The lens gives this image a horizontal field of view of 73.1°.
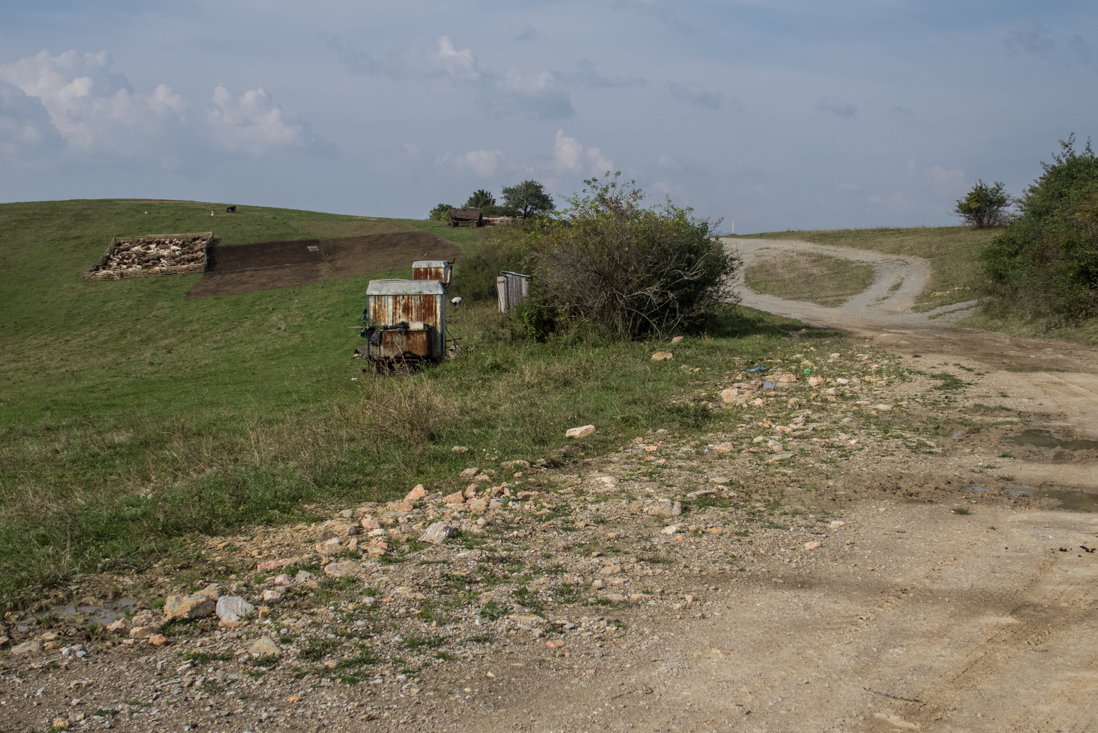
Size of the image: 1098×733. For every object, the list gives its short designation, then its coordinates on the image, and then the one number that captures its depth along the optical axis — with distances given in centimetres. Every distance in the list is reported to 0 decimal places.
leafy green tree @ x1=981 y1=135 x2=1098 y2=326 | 1795
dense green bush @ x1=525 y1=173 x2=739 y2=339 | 1670
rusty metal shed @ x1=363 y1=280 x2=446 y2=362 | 1855
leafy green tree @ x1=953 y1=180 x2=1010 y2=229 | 4778
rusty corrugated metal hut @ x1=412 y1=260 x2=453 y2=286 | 2967
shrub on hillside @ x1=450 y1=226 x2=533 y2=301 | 2800
